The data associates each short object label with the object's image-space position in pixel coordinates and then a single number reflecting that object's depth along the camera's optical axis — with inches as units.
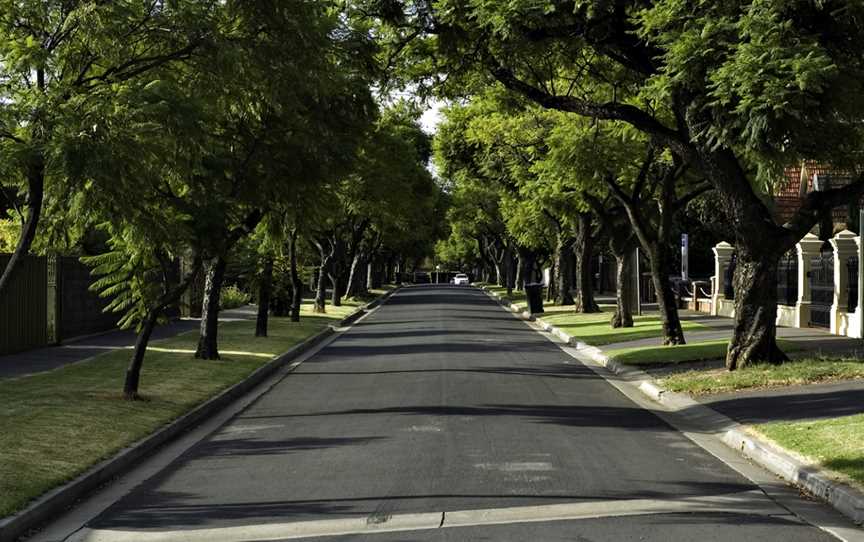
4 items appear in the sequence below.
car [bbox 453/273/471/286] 4256.9
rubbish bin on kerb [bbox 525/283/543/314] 1578.5
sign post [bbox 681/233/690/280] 1550.2
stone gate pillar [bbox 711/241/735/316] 1389.0
